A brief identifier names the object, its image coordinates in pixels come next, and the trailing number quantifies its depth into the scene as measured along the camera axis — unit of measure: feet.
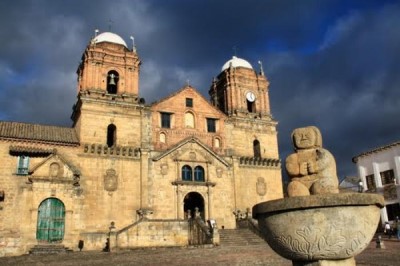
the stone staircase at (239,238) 84.64
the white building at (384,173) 114.93
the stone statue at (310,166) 24.61
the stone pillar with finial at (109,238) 79.52
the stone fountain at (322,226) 19.92
